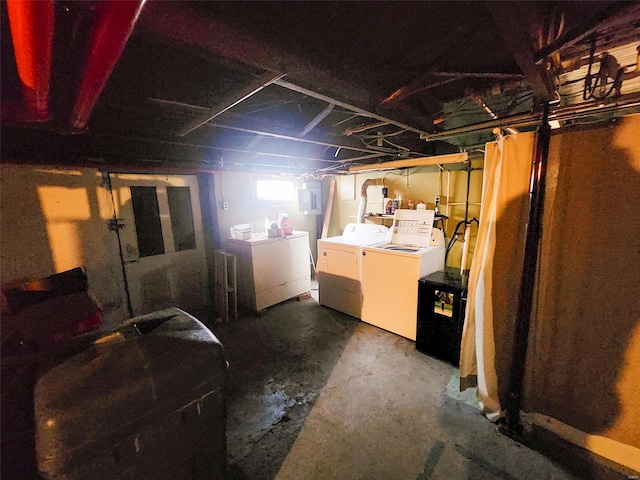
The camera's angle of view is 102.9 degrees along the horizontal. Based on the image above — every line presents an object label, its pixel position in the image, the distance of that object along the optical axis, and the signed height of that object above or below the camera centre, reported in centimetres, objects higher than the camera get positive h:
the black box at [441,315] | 236 -112
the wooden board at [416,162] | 274 +44
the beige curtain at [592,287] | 135 -53
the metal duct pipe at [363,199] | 400 +1
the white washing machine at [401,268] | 277 -78
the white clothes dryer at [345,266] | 329 -87
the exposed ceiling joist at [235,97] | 111 +54
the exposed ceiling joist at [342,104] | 116 +51
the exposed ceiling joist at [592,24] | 81 +56
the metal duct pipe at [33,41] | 59 +45
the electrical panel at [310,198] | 459 +6
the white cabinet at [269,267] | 346 -93
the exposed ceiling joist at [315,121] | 160 +56
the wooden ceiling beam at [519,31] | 78 +55
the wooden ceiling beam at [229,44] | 83 +58
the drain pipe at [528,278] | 149 -51
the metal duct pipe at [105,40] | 63 +47
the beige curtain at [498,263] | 165 -45
